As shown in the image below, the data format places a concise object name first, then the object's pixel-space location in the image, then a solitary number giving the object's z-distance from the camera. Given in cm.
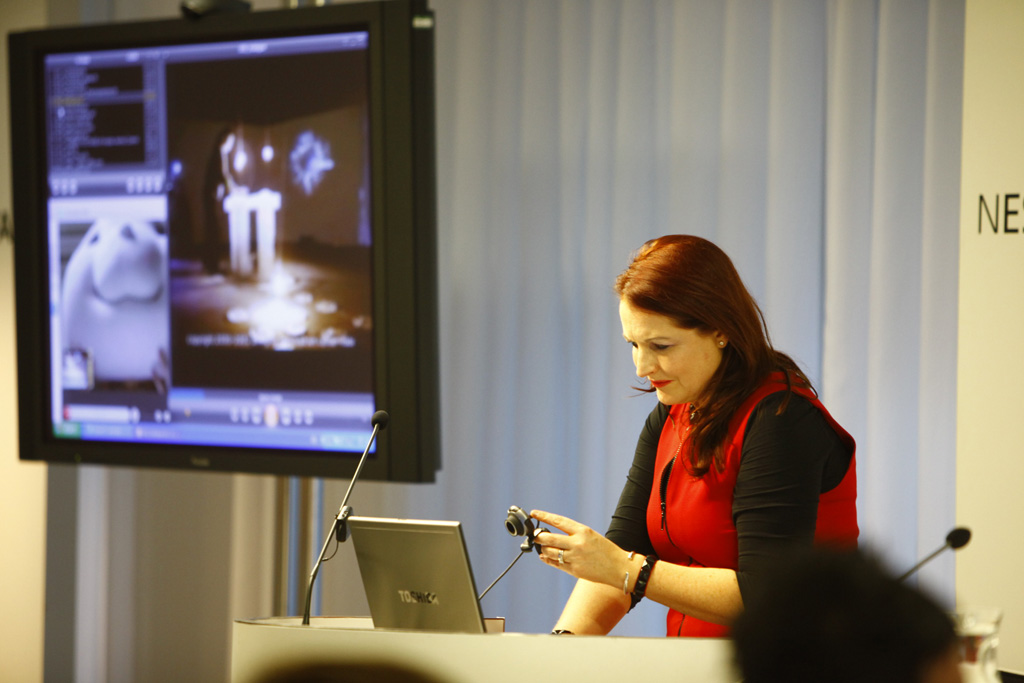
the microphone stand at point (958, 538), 451
